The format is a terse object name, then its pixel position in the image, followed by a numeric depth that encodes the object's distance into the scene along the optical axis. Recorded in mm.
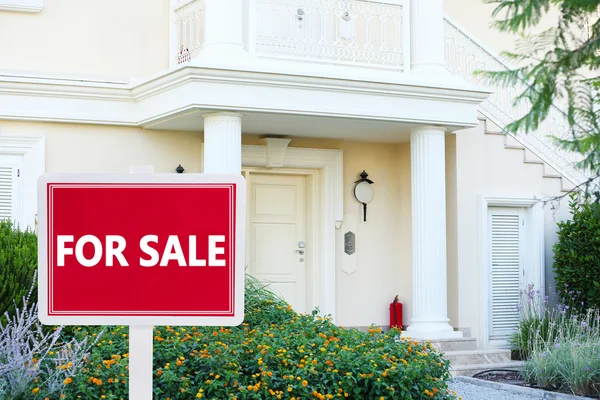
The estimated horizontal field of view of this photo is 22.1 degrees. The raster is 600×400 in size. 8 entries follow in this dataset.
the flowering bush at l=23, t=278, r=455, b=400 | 10594
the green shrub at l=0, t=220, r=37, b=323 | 12366
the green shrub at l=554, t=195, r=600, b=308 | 19863
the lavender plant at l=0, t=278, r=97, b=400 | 10132
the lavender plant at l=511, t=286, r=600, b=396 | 15556
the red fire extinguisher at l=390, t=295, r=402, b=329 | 21292
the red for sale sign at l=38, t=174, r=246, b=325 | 3665
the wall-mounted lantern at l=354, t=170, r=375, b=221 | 21402
